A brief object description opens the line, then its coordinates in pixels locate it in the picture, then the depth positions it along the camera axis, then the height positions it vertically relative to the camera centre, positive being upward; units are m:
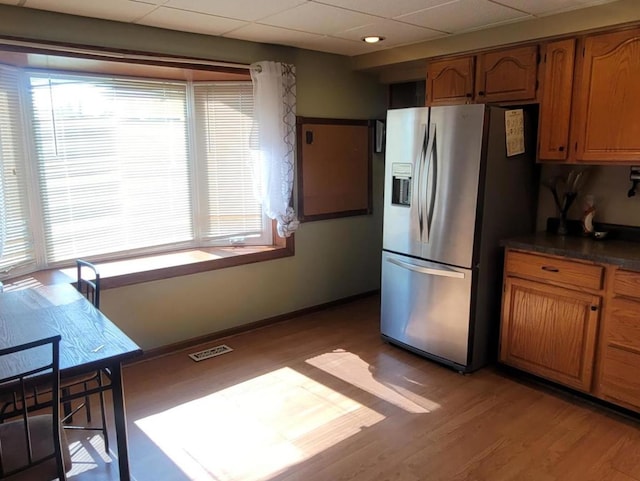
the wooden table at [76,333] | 1.72 -0.68
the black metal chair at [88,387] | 2.29 -1.21
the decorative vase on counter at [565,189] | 3.23 -0.23
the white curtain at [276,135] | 3.68 +0.18
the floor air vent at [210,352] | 3.46 -1.42
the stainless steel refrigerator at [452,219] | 2.97 -0.41
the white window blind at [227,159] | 3.83 -0.01
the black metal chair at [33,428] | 1.52 -0.96
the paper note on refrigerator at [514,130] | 3.01 +0.16
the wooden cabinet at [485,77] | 3.12 +0.55
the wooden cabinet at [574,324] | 2.57 -0.97
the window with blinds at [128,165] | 3.14 -0.04
